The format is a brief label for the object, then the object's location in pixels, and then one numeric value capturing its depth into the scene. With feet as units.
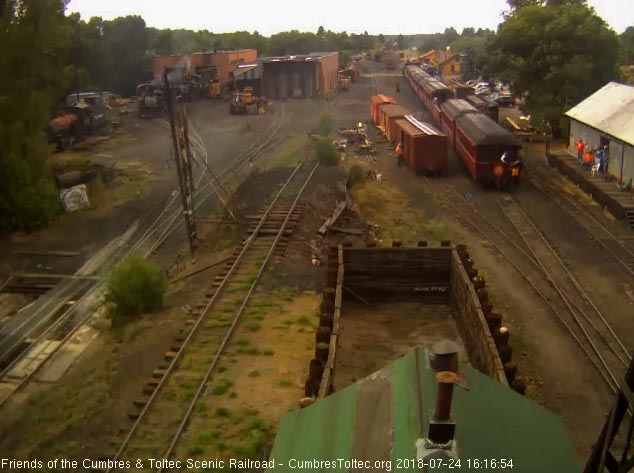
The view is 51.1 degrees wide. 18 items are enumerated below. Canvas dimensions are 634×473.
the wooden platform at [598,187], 66.59
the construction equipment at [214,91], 183.93
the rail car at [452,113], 100.39
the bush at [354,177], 83.76
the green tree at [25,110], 73.97
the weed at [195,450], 30.25
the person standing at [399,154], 95.76
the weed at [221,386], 35.53
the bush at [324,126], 115.44
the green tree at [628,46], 253.24
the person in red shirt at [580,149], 87.64
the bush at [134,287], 47.42
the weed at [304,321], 44.43
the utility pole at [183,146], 57.06
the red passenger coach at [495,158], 79.51
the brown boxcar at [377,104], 131.95
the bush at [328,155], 92.73
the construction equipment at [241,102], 154.40
